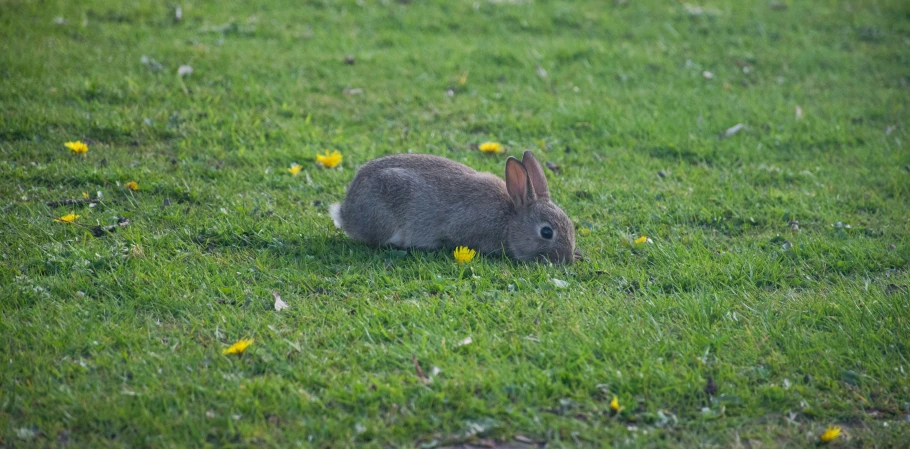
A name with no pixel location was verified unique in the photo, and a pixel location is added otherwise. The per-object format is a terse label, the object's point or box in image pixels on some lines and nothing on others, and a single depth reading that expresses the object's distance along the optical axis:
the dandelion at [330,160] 14.78
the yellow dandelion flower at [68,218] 11.95
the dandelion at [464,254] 11.65
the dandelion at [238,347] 9.06
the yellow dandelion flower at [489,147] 15.74
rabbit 11.98
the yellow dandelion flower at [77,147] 14.27
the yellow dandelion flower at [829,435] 8.04
